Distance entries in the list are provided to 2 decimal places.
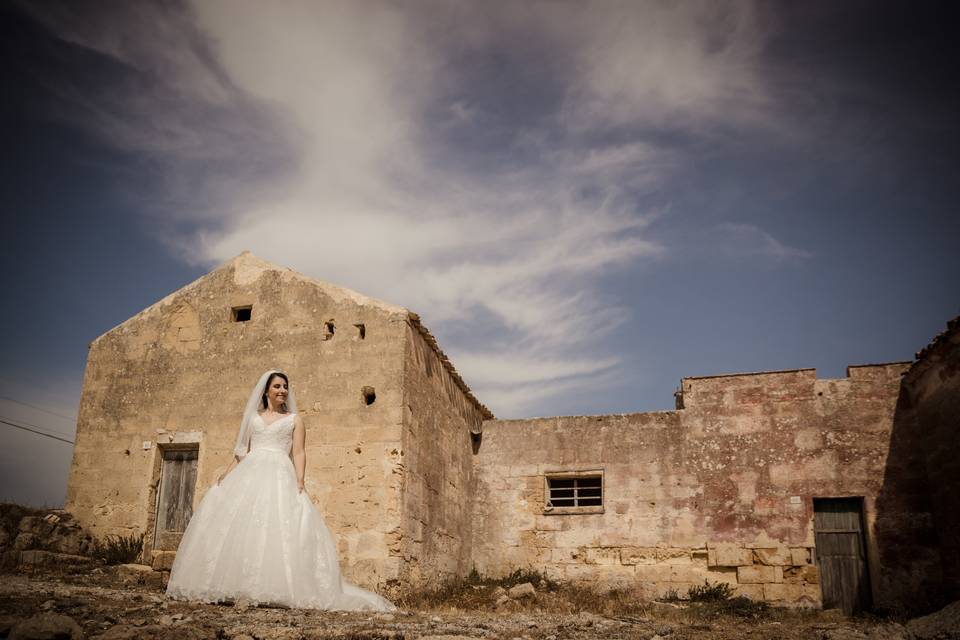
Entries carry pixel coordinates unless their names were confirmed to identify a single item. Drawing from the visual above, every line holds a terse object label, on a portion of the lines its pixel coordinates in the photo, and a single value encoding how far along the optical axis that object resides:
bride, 5.90
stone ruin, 10.33
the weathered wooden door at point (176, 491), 10.82
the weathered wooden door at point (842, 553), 11.75
